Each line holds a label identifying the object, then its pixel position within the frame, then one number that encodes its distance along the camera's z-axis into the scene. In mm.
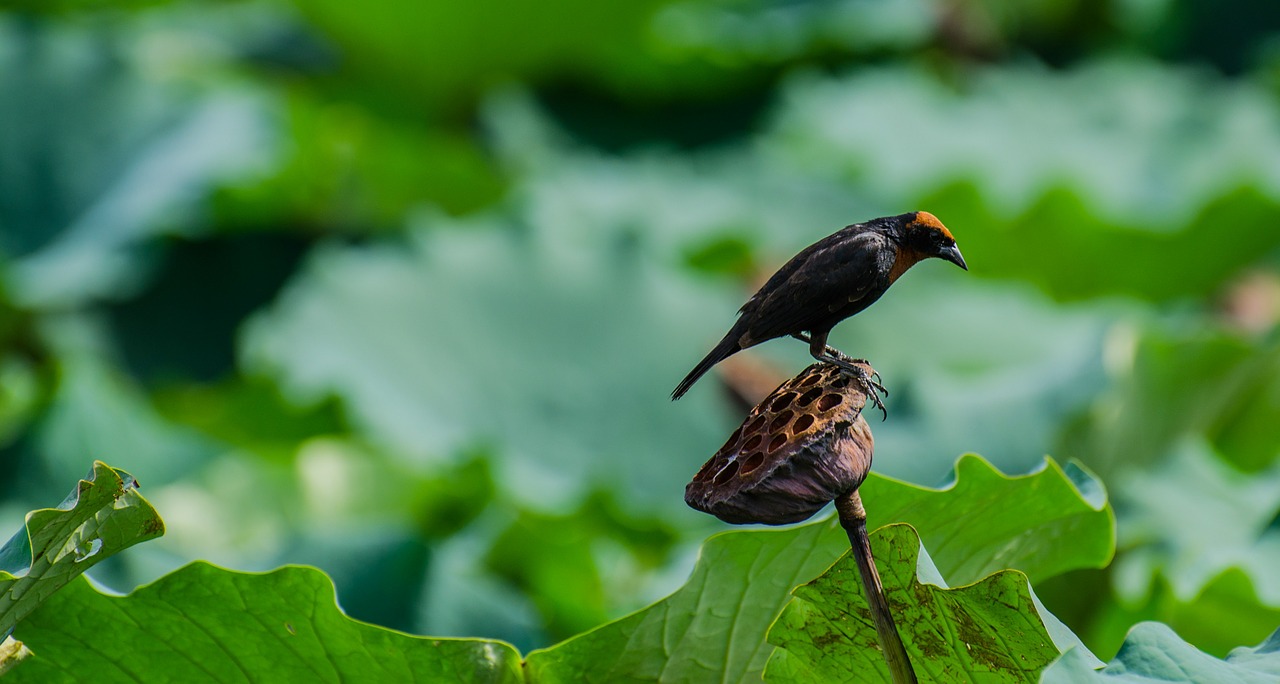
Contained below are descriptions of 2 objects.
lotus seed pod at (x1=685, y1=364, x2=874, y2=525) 8726
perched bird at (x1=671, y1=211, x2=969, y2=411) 8770
